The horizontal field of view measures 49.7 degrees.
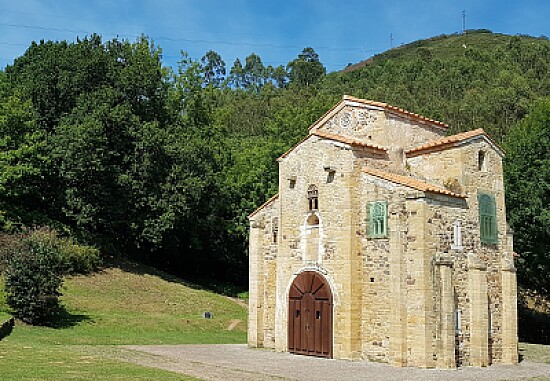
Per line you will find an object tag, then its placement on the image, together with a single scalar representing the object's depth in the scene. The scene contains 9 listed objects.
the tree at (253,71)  116.19
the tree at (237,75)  117.00
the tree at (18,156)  34.88
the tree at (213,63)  121.35
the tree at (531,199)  30.16
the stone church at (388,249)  19.45
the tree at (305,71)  111.74
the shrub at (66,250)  32.69
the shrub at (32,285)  25.30
